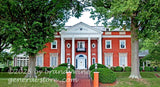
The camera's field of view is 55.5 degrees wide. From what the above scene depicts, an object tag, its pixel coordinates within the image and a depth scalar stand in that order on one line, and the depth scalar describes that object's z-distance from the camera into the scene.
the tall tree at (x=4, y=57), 16.97
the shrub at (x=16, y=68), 23.79
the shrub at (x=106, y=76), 12.25
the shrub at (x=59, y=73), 12.00
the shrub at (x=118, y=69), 23.36
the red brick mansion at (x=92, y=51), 26.09
